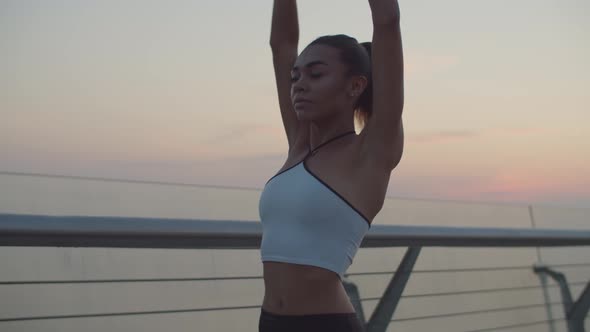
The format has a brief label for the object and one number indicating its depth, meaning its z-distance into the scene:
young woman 1.80
